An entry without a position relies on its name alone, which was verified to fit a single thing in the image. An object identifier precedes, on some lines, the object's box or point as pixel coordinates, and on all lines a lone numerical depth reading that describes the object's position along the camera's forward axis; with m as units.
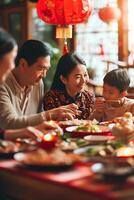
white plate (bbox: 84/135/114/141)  2.55
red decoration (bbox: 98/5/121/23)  6.05
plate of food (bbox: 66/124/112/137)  2.81
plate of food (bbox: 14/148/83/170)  1.98
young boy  3.51
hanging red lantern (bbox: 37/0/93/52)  4.32
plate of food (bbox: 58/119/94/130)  3.05
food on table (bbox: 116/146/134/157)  2.24
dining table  1.74
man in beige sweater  2.99
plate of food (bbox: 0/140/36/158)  2.25
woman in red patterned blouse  3.49
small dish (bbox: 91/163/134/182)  1.82
